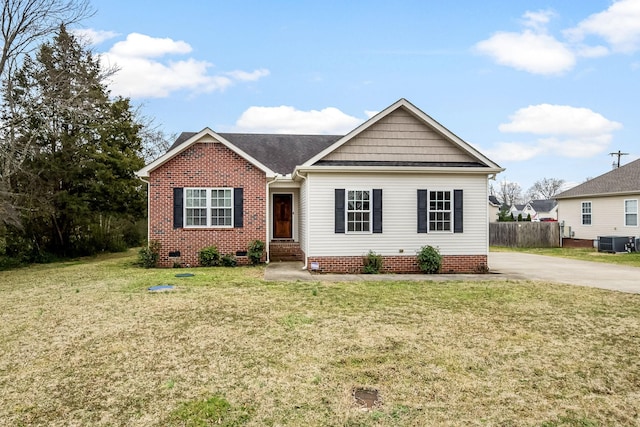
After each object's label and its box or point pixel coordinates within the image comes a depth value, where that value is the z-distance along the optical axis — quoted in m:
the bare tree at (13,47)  13.96
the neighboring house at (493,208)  46.22
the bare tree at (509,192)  83.49
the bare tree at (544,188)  81.31
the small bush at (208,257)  14.08
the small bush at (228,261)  14.19
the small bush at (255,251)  14.28
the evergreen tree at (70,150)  15.78
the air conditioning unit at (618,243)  20.73
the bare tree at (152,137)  24.27
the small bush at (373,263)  12.69
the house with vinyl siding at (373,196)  12.76
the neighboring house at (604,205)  22.17
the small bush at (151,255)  13.96
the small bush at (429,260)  12.65
